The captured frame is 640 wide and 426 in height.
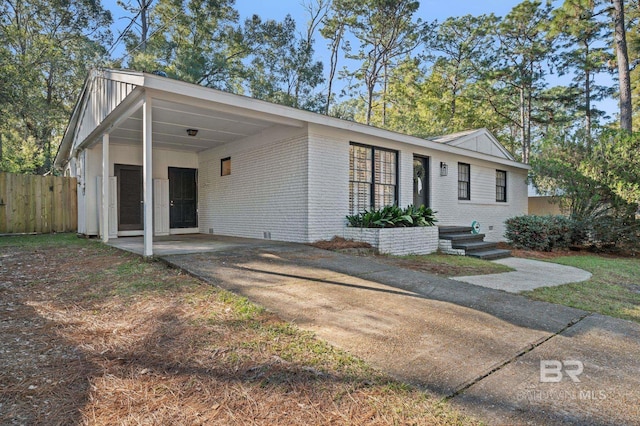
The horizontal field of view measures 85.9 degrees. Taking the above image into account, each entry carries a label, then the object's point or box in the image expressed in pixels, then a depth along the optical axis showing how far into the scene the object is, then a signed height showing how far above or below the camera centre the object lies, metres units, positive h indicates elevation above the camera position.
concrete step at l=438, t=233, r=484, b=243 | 8.41 -0.72
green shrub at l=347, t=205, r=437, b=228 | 7.62 -0.24
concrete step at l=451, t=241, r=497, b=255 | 8.09 -0.92
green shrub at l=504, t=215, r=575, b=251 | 9.82 -0.70
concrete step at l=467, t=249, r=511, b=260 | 7.85 -1.08
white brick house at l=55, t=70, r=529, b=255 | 6.58 +1.12
